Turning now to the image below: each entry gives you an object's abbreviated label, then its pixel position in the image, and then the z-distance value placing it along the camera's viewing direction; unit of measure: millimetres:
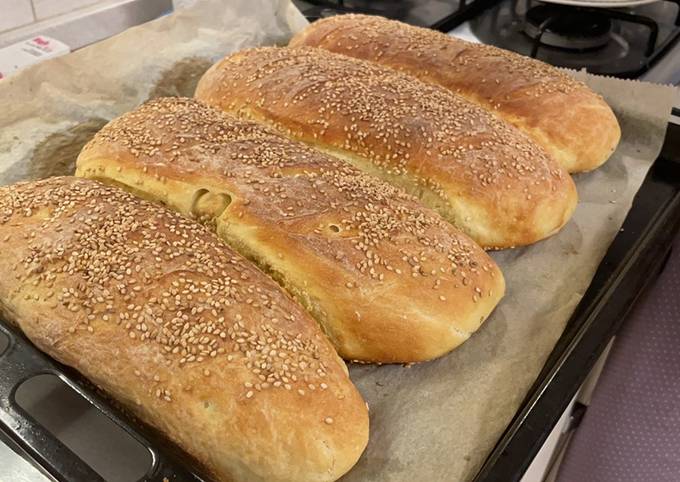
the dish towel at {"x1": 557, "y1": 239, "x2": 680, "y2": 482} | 381
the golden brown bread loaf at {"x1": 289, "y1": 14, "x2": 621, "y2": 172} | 423
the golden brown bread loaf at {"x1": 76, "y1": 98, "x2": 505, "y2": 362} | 309
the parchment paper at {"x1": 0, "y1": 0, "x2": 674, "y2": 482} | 284
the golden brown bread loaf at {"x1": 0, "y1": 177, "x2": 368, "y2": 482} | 253
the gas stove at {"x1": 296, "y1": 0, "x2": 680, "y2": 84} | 578
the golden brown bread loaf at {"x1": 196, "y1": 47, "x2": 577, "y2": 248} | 372
